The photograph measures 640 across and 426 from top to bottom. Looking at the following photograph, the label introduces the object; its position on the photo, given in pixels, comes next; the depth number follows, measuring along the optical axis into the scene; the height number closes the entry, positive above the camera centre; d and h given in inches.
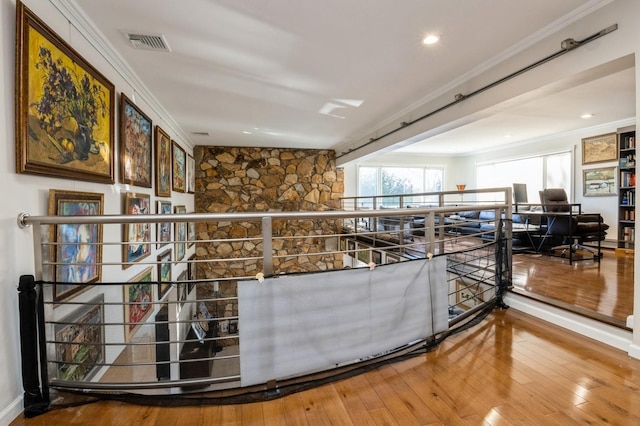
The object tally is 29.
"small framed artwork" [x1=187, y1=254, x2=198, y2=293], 211.7 -47.2
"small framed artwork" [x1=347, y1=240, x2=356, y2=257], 262.6 -33.9
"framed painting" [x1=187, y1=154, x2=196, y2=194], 215.8 +25.2
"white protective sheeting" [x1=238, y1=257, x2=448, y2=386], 58.4 -23.9
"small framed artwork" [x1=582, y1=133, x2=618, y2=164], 212.2 +43.4
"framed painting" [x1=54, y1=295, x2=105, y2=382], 69.6 -34.3
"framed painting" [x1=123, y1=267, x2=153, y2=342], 98.7 -34.9
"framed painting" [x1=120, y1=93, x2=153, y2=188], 99.8 +23.3
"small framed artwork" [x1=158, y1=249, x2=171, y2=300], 142.5 -33.3
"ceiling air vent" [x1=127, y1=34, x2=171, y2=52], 85.8 +49.3
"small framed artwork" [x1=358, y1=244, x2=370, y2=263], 239.0 -39.6
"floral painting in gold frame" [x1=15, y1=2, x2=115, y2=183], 56.6 +22.4
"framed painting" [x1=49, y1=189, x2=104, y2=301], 66.3 -8.1
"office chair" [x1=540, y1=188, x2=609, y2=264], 161.9 -10.4
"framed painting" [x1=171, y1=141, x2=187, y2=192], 172.1 +24.7
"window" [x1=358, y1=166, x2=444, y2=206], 312.8 +29.4
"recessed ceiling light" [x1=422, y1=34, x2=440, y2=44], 88.4 +50.8
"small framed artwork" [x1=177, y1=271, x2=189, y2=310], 190.5 -47.5
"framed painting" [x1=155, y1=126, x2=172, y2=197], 138.1 +21.9
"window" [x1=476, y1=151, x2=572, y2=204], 250.1 +32.3
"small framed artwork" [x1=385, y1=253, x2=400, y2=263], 185.0 -32.4
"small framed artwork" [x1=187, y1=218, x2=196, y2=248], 209.5 -18.1
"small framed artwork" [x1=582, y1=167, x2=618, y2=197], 213.7 +18.8
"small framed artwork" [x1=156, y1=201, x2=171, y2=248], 140.5 -10.1
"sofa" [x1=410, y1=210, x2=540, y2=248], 191.8 -15.2
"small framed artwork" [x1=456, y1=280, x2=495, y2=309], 130.7 -43.2
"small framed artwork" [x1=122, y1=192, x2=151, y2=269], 102.7 -8.8
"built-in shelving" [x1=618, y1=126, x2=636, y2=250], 196.4 +13.6
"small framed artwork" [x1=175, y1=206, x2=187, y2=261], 177.7 -17.4
